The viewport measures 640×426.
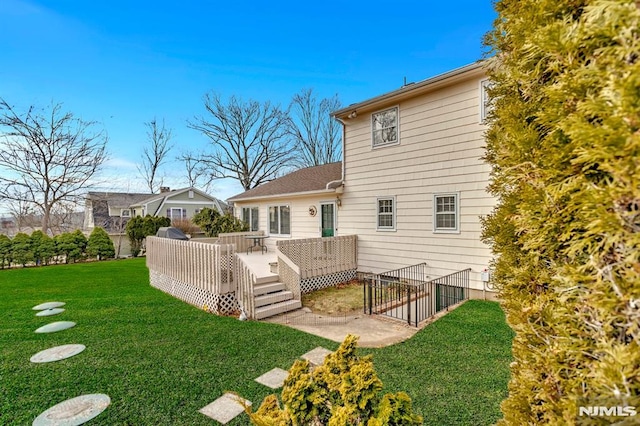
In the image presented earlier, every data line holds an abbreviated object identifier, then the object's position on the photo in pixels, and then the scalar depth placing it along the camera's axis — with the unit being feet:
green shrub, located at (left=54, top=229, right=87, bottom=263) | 46.75
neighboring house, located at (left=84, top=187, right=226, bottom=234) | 81.50
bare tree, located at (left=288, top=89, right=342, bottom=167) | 89.40
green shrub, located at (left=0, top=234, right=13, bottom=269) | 42.27
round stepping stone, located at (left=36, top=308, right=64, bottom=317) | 20.55
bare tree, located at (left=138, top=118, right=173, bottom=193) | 91.31
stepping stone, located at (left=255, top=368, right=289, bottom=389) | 11.66
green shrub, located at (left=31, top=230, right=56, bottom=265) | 44.60
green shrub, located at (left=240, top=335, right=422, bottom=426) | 5.34
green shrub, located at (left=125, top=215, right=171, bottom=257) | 56.49
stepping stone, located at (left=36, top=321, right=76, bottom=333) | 17.57
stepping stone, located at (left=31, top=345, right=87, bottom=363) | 13.89
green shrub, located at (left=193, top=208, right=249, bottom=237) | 47.96
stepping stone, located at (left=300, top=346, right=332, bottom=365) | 13.74
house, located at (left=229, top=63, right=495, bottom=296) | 24.38
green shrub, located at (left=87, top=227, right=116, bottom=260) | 49.81
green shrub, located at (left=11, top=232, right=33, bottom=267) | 43.04
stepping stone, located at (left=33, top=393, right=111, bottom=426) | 9.48
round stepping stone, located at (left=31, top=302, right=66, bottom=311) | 22.21
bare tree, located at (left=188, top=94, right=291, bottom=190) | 87.30
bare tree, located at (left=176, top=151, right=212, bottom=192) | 92.68
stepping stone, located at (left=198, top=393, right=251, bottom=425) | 9.77
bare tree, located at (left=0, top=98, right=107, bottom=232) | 52.70
